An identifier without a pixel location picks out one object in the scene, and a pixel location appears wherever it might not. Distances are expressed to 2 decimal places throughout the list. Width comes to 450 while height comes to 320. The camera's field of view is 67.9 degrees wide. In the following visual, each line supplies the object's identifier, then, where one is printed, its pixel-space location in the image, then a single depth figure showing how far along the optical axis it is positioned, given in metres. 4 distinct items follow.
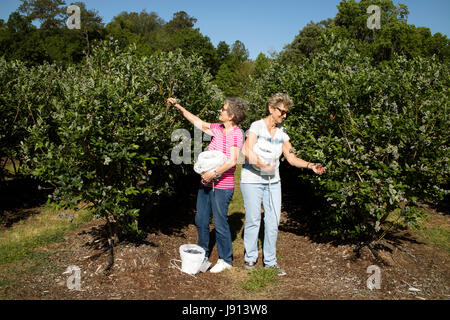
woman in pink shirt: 4.45
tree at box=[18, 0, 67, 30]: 55.03
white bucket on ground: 4.49
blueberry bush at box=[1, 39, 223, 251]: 4.06
